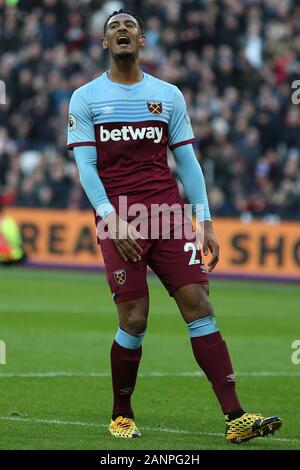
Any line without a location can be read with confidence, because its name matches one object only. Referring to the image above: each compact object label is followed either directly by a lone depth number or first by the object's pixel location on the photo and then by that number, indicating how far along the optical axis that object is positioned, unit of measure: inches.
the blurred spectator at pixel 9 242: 1863.9
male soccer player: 613.9
